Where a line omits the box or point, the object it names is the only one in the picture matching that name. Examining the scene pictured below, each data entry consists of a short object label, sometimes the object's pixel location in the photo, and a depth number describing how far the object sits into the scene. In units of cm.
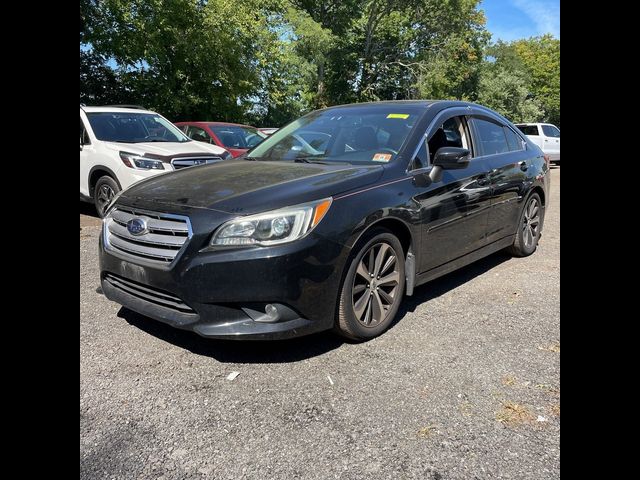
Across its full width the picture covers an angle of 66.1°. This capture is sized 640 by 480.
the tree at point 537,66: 4828
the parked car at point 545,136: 2014
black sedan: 279
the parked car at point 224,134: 983
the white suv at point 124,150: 696
